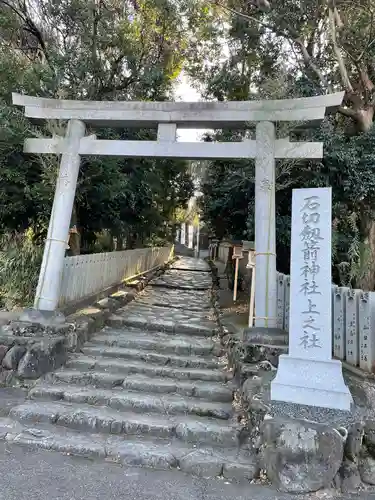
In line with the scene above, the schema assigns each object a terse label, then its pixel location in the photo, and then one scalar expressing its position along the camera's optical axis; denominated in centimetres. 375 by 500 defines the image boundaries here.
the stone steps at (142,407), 408
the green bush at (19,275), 812
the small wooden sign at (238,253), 1003
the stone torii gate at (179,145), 625
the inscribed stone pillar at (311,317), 405
